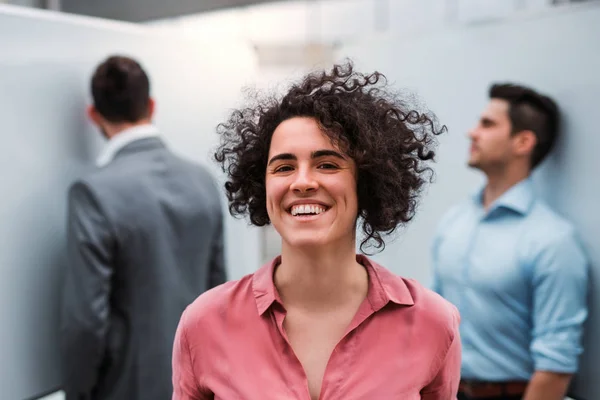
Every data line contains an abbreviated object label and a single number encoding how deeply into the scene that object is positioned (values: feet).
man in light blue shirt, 7.43
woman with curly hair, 4.24
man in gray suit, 6.88
